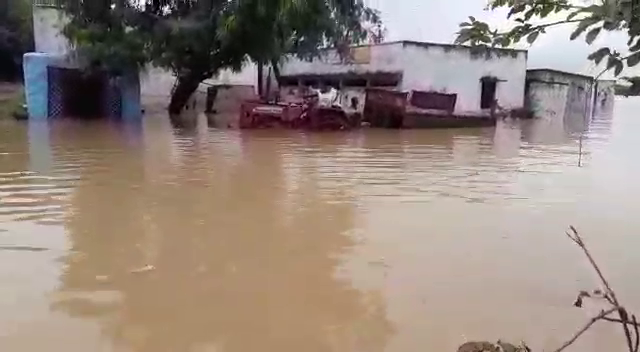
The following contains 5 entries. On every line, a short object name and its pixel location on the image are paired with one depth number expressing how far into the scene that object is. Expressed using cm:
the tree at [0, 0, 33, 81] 2169
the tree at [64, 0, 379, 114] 1495
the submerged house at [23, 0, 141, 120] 1802
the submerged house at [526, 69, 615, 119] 2539
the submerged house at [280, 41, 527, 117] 2084
